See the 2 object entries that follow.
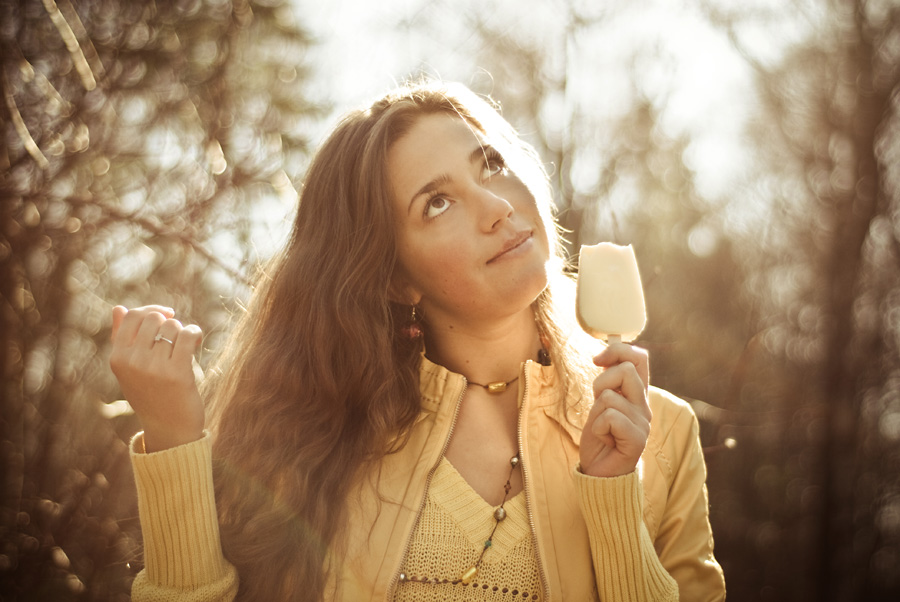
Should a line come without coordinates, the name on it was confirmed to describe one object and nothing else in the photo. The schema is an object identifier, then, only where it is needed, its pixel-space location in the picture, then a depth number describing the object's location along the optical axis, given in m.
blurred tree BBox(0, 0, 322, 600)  2.84
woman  2.03
